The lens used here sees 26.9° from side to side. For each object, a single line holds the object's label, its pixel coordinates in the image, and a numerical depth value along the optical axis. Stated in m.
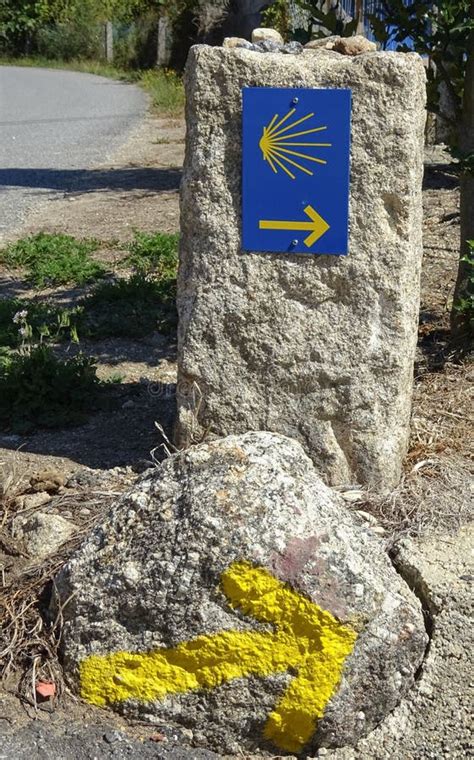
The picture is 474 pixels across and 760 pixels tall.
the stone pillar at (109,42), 31.09
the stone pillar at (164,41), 26.00
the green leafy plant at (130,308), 5.41
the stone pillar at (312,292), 3.21
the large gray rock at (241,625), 2.62
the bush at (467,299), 4.75
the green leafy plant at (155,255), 6.64
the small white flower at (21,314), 4.50
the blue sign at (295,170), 3.20
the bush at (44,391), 4.22
